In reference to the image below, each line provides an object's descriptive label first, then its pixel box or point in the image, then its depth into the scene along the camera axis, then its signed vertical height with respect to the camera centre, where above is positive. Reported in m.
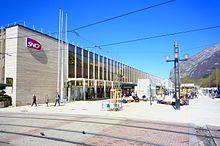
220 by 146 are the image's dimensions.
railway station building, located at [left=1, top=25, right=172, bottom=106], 20.74 +1.96
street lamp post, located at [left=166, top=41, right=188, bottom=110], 17.14 +2.46
